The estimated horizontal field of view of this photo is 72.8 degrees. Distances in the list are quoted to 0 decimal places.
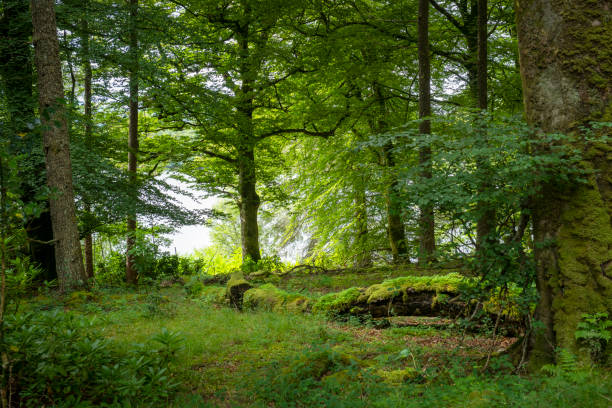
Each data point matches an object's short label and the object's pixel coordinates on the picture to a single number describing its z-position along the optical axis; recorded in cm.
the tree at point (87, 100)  984
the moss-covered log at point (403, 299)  622
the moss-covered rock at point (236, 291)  866
